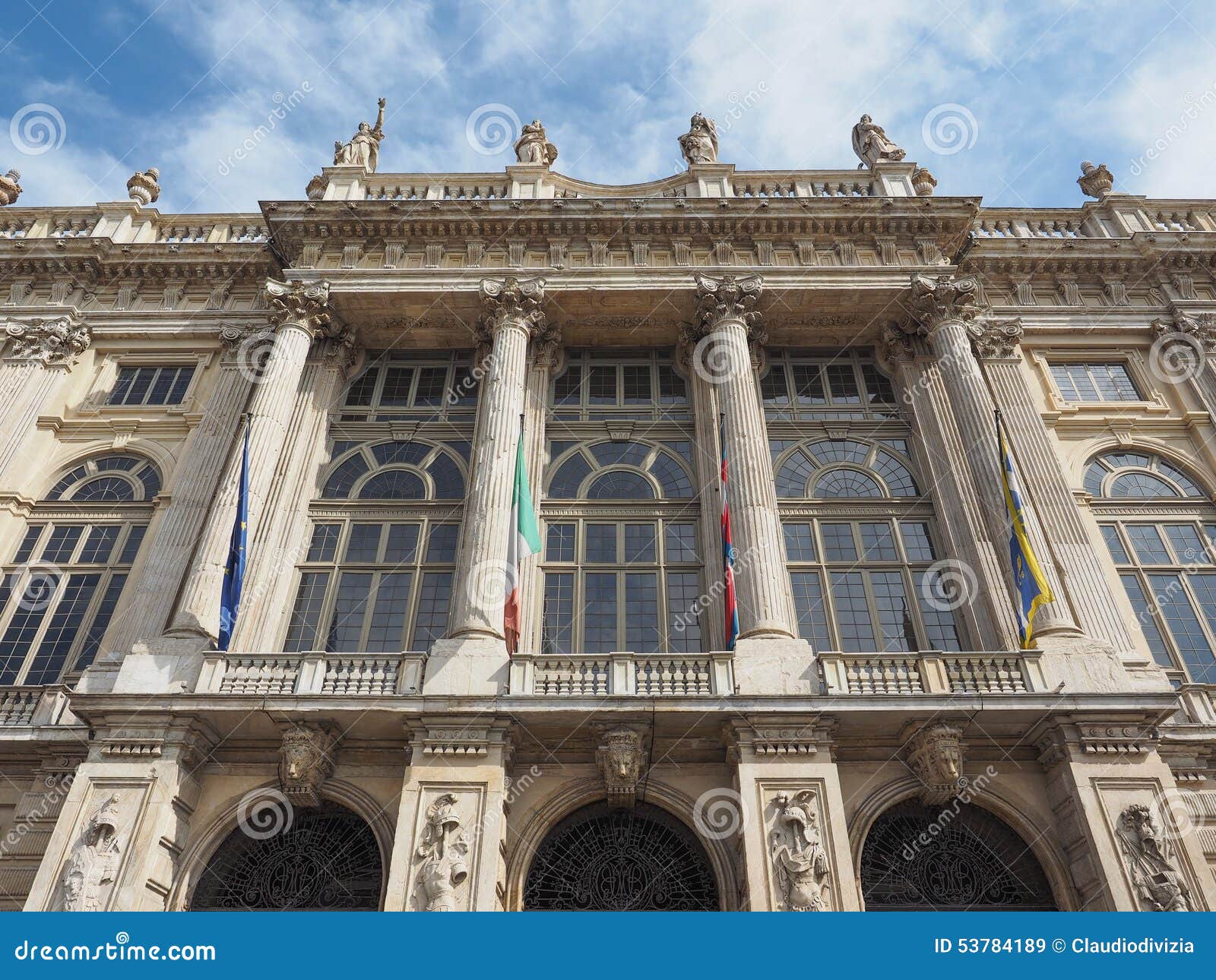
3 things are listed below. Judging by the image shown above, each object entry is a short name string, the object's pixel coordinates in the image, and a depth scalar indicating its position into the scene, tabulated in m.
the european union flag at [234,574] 16.83
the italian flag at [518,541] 17.25
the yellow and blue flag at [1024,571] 16.75
